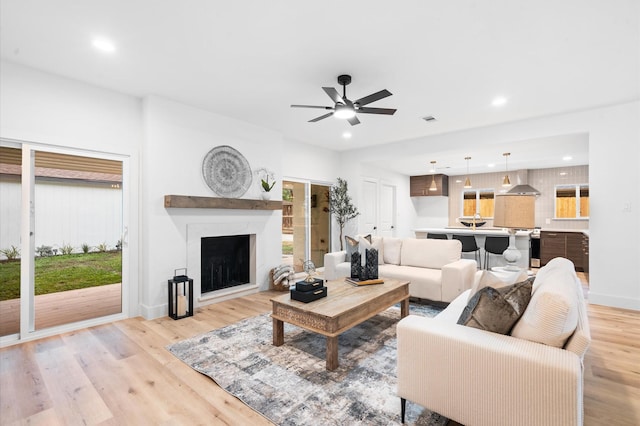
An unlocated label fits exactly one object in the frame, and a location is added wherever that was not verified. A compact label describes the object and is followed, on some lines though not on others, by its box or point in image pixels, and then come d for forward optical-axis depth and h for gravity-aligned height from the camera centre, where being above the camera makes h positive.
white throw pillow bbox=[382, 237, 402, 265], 4.77 -0.54
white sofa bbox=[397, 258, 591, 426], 1.35 -0.72
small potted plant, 4.91 +0.56
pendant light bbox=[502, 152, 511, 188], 5.93 +1.18
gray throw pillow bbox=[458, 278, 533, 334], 1.65 -0.50
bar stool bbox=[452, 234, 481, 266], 5.98 -0.54
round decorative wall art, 4.32 +0.63
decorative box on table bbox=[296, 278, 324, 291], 2.77 -0.63
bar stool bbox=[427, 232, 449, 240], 6.49 -0.44
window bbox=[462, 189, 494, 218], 8.76 +0.38
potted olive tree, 6.64 +0.20
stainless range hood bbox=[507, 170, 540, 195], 7.43 +0.98
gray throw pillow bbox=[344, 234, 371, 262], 4.01 -0.39
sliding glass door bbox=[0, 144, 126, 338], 3.06 -0.23
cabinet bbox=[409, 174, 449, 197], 8.98 +0.90
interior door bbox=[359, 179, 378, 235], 7.04 +0.18
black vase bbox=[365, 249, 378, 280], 3.49 -0.56
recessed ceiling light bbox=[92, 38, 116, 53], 2.61 +1.47
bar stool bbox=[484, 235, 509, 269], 5.69 -0.53
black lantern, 3.65 -0.98
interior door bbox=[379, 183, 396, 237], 8.03 +0.17
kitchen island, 5.34 -0.43
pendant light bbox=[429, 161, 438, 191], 7.70 +1.05
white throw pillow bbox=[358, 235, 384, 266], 3.55 -0.41
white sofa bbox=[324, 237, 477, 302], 3.84 -0.72
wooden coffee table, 2.44 -0.82
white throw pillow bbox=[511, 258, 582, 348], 1.46 -0.49
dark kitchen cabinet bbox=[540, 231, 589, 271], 6.61 -0.68
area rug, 1.92 -1.22
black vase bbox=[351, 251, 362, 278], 3.52 -0.57
